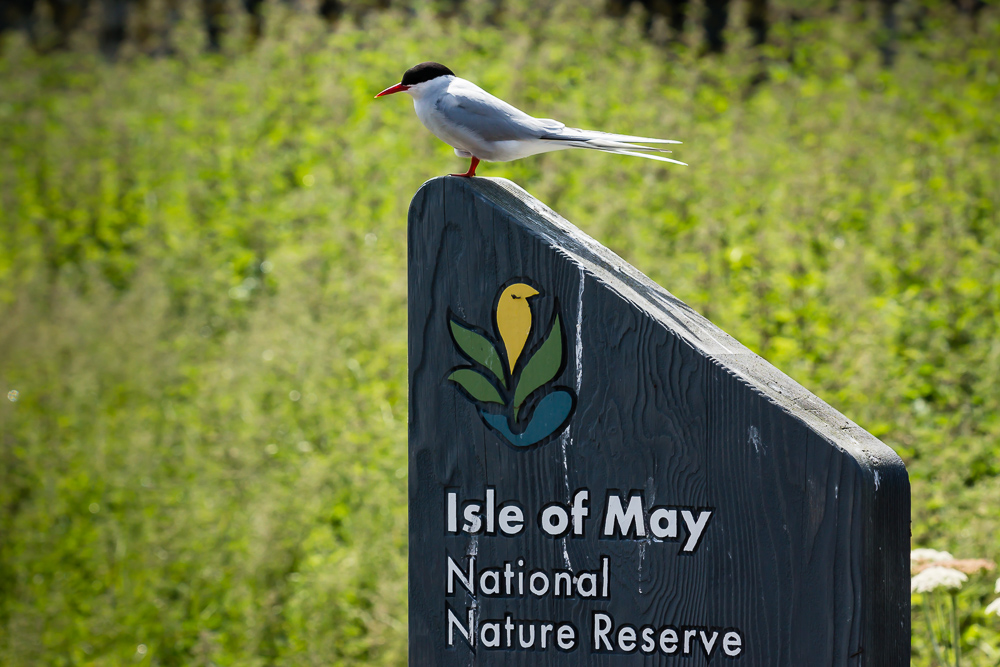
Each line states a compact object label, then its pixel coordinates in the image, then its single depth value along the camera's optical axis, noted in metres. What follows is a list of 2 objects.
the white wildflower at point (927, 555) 13.99
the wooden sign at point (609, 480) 13.63
